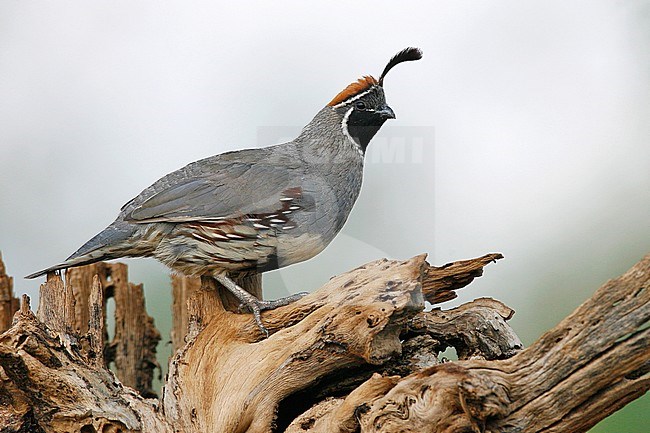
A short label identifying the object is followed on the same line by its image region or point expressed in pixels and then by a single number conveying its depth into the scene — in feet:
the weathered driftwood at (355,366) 12.30
